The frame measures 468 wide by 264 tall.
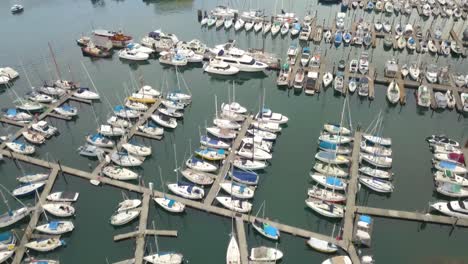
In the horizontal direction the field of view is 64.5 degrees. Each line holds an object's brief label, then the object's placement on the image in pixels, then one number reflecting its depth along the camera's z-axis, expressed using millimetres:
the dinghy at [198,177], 49969
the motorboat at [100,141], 56500
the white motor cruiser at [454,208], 45281
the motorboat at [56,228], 43938
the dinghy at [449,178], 49375
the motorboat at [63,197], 47875
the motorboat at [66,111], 63938
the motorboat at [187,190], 47750
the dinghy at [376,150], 53744
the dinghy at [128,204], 46312
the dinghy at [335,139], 55656
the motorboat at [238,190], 47844
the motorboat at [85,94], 68312
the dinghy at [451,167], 50938
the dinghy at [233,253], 40781
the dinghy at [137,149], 55312
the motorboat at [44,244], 42219
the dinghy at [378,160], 52531
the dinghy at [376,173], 50844
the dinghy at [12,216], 45219
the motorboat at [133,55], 82750
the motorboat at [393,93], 66500
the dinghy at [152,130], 59344
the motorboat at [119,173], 50969
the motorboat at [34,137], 57938
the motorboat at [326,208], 45559
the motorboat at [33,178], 50531
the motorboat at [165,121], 61206
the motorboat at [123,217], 45094
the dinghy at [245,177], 50219
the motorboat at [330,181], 48562
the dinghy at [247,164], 52562
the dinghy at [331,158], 52625
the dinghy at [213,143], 55728
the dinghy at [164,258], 40688
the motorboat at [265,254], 40744
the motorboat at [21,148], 55594
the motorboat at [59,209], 46188
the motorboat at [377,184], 48969
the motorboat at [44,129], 59562
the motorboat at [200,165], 51969
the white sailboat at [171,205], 46625
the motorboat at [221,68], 76000
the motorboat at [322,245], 41562
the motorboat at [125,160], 53406
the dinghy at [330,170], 50594
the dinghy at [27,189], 48938
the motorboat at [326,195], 46956
